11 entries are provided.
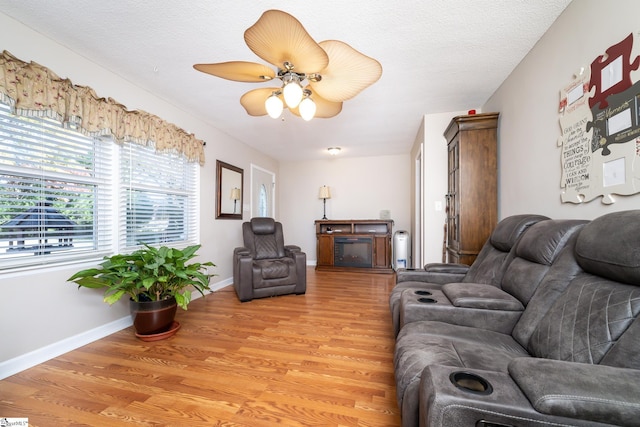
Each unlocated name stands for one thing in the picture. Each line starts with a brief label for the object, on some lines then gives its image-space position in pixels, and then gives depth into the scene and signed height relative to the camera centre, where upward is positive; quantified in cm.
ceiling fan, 125 +86
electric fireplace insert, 511 -76
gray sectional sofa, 63 -46
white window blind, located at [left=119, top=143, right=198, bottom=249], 256 +19
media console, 504 -62
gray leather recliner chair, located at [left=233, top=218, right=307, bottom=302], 321 -66
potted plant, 201 -54
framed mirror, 381 +37
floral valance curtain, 170 +88
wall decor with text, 120 +45
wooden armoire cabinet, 253 +32
